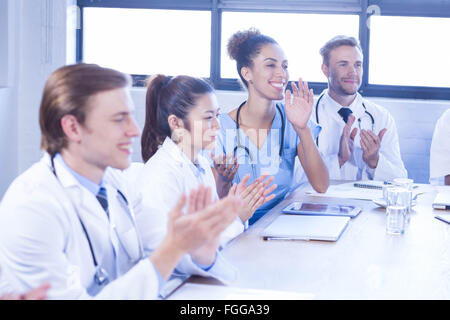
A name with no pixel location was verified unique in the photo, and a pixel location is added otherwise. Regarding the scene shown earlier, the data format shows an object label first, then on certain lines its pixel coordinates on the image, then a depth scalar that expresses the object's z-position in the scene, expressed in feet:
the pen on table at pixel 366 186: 9.41
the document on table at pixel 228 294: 4.51
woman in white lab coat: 6.63
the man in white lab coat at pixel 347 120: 11.12
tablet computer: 7.43
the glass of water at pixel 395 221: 6.76
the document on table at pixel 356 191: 8.80
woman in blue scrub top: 9.03
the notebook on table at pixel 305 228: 6.27
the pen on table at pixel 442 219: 7.36
